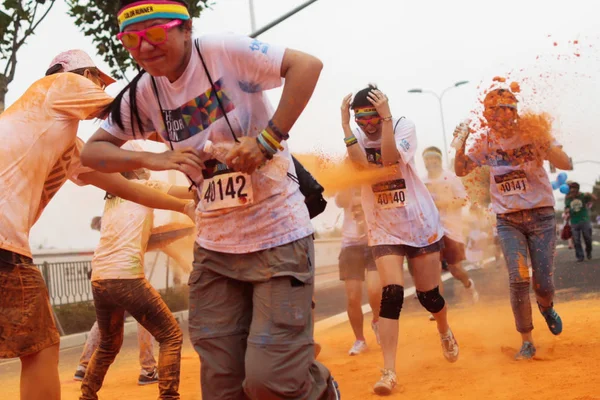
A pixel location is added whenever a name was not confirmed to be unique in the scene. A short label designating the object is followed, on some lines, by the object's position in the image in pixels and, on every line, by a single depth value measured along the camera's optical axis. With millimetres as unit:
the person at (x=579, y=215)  19547
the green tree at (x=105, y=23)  13422
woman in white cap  3443
